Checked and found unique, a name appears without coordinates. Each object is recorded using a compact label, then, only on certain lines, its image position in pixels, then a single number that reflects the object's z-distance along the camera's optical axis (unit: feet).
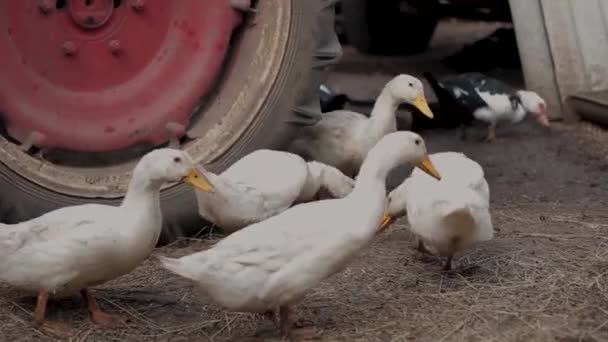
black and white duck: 17.84
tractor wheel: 12.14
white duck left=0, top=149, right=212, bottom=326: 9.78
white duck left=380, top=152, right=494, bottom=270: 10.57
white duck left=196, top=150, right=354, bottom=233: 11.73
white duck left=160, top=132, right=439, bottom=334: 9.22
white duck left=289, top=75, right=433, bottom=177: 14.01
